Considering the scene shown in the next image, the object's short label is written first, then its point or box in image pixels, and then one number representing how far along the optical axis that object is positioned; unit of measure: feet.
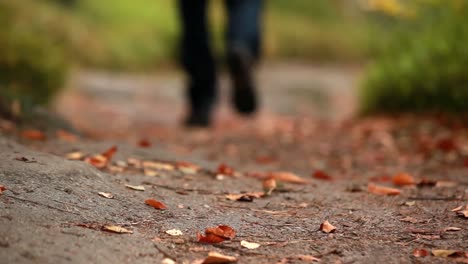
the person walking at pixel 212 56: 25.53
